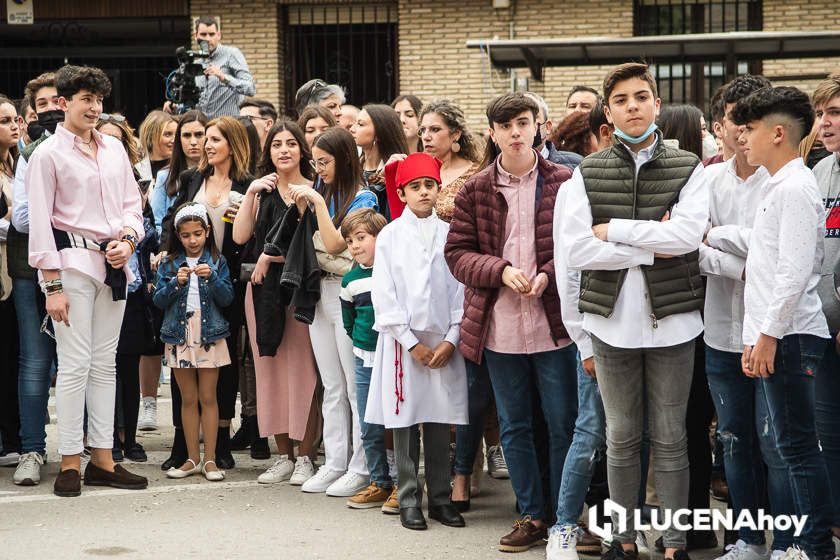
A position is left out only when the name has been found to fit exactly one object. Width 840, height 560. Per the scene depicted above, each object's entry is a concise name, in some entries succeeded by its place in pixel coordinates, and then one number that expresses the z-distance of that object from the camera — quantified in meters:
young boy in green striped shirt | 6.45
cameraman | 12.58
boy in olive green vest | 4.92
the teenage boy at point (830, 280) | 5.14
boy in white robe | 6.04
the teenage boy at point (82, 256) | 6.64
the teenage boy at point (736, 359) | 5.02
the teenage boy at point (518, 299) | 5.62
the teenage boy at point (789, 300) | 4.72
